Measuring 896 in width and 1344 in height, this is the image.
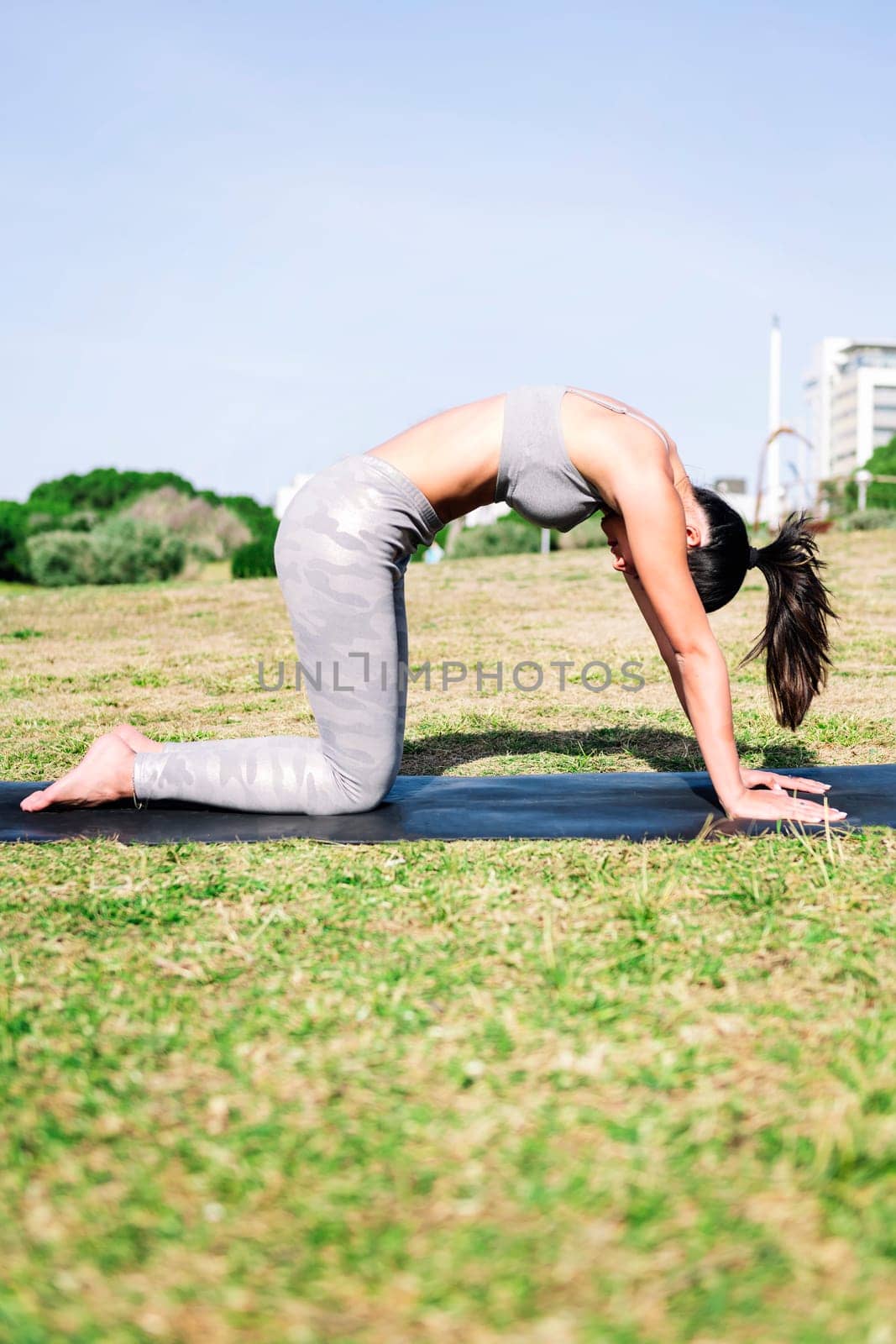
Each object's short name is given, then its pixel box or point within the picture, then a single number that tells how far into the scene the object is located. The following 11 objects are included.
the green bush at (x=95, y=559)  17.78
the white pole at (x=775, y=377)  44.66
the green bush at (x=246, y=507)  35.45
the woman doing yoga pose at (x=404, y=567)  2.96
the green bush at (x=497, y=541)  18.23
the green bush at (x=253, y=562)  16.34
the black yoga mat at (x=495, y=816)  3.07
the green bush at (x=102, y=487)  37.47
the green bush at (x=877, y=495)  24.12
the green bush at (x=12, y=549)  22.31
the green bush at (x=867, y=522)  17.52
